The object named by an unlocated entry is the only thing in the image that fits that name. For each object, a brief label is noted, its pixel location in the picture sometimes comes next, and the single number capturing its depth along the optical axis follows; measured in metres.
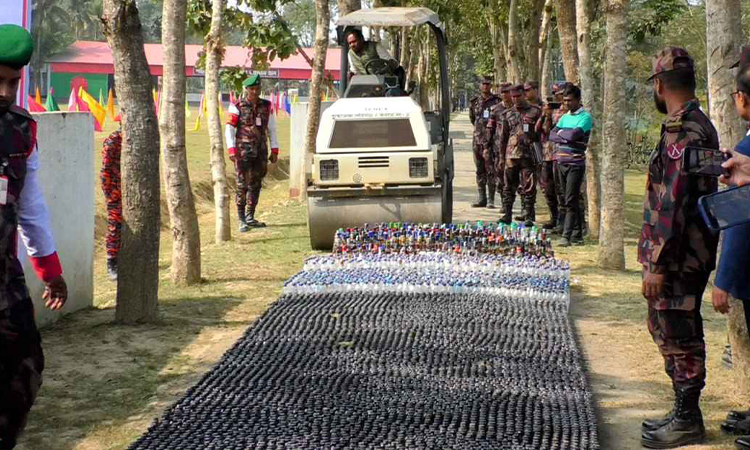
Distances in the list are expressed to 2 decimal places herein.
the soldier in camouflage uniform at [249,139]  15.43
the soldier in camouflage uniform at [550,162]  14.63
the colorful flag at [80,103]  38.86
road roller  12.90
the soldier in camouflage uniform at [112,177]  11.18
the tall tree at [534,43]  28.23
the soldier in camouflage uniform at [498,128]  16.30
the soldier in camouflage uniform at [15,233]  4.68
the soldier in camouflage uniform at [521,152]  15.26
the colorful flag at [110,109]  45.06
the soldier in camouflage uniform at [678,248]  5.88
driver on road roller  15.12
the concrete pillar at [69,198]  9.03
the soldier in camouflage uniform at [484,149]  18.07
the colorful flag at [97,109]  36.25
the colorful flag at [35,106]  26.56
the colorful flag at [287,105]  64.05
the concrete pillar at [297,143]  21.33
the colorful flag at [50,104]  27.05
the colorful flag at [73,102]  38.73
